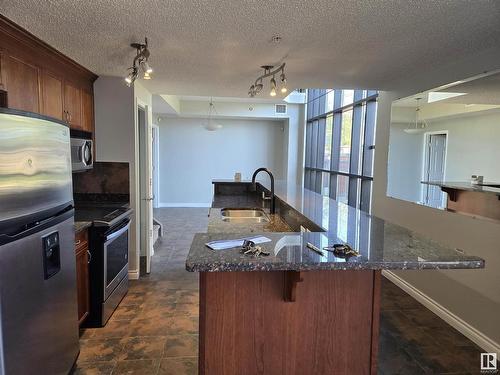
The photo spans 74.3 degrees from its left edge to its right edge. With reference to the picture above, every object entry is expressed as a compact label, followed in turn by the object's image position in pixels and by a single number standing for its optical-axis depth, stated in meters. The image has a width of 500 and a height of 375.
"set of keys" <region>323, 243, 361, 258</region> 1.34
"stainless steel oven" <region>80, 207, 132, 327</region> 2.71
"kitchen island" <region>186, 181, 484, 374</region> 1.48
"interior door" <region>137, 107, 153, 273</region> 4.10
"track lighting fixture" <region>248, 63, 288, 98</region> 2.71
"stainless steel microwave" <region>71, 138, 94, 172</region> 2.85
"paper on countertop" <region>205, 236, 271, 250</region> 1.42
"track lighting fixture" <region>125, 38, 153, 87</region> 2.33
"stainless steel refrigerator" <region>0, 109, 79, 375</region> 1.44
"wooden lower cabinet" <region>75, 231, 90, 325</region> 2.52
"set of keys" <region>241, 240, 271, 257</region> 1.34
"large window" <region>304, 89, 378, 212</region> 5.14
